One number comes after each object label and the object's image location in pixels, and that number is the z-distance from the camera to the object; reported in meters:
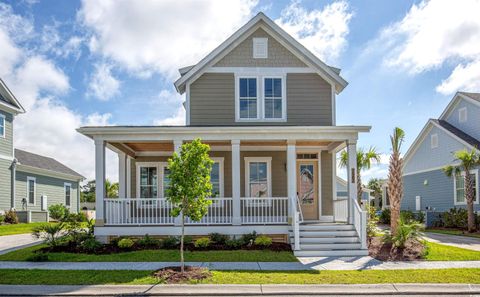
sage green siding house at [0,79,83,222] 22.42
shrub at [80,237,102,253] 11.62
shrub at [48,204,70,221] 25.68
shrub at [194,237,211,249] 12.02
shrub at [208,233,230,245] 12.48
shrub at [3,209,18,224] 21.17
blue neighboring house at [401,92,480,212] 21.39
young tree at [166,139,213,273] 9.18
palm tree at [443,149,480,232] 18.05
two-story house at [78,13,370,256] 15.02
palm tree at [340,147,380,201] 18.66
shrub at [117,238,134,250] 11.95
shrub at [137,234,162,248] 12.16
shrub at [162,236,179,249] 12.12
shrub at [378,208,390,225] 25.47
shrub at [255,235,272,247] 12.21
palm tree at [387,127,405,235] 13.20
